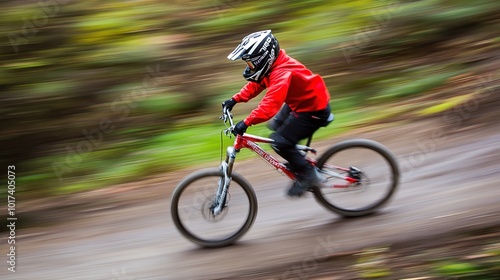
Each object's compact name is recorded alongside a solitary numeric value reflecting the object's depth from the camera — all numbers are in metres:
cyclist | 5.19
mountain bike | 5.55
